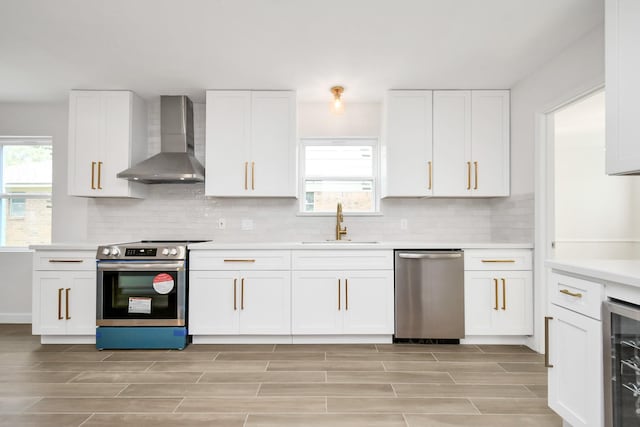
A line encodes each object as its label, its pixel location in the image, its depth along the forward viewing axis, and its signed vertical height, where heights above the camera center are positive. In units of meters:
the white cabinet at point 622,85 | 1.90 +0.67
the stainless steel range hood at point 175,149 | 3.74 +0.69
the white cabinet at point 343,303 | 3.45 -0.73
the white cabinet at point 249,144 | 3.84 +0.72
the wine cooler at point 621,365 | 1.57 -0.59
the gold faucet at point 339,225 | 4.03 -0.07
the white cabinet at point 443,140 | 3.82 +0.76
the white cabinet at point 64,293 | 3.46 -0.66
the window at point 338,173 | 4.31 +0.50
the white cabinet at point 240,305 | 3.44 -0.75
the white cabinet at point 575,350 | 1.71 -0.61
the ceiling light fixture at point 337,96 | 3.78 +1.19
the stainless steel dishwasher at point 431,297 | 3.43 -0.67
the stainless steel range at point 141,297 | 3.34 -0.67
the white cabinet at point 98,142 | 3.86 +0.74
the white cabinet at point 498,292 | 3.42 -0.63
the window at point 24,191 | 4.39 +0.30
